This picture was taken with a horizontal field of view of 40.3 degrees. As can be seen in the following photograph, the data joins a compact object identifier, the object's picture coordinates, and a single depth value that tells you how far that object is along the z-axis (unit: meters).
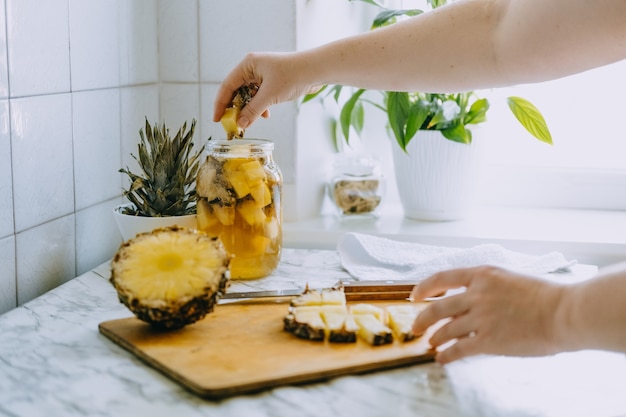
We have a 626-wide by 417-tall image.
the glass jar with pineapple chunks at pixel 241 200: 1.27
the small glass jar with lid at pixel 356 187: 1.76
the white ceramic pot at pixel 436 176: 1.73
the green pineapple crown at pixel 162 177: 1.32
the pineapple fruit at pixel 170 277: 0.98
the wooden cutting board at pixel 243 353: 0.88
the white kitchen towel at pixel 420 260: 1.37
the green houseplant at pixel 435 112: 1.68
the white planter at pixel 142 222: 1.32
